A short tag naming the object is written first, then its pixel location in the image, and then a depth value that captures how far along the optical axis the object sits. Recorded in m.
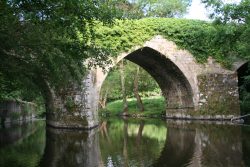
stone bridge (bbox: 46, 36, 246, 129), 18.35
